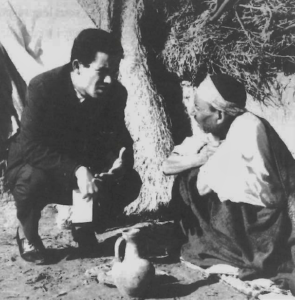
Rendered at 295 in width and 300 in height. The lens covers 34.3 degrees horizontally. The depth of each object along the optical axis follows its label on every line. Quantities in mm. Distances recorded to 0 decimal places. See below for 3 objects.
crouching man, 2658
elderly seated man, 2377
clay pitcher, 2248
